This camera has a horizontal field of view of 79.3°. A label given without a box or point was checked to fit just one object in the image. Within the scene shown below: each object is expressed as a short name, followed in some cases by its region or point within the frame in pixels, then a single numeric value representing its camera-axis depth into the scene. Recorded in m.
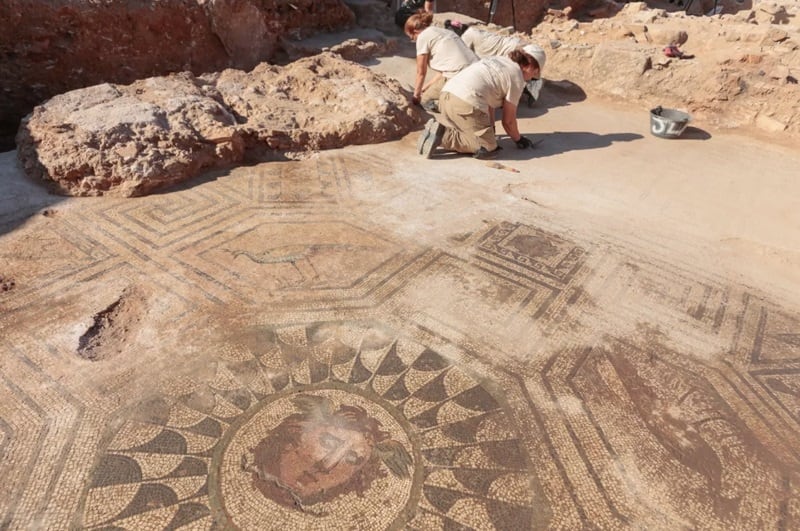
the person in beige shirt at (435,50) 4.75
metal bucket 4.61
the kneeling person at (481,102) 3.83
